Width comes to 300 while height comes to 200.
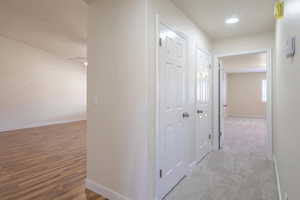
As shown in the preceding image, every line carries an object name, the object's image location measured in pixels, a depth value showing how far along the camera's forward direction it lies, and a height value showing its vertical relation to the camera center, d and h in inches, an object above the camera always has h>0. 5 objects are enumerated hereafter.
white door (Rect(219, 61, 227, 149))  146.0 -8.9
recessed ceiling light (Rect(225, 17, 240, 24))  105.3 +51.2
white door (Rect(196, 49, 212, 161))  116.6 -4.5
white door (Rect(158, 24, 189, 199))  76.7 -6.3
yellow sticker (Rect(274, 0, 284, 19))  59.7 +32.6
